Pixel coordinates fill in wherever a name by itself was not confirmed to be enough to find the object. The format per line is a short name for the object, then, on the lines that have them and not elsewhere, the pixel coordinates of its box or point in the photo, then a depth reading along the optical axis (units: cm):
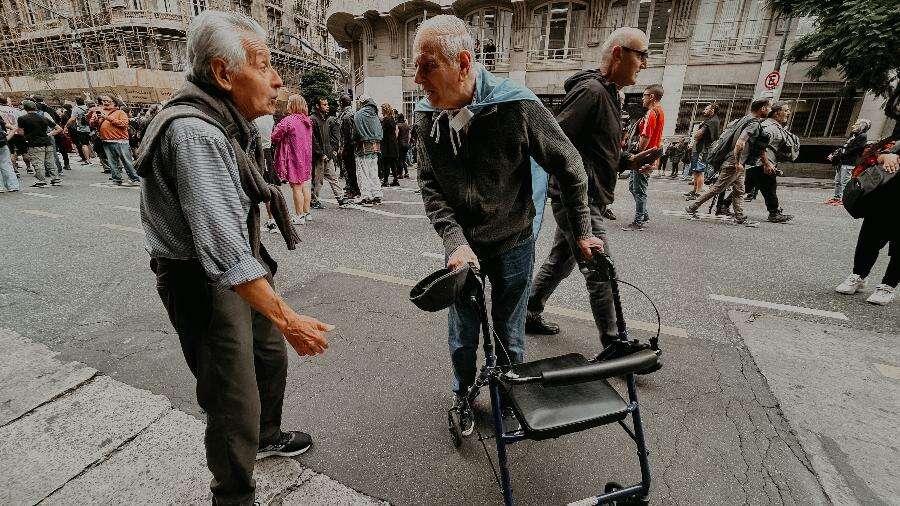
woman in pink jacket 646
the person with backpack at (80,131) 1376
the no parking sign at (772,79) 1370
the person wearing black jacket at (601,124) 266
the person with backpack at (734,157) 688
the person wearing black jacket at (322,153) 798
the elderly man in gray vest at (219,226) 128
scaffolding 3375
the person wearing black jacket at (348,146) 893
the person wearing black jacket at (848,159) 834
